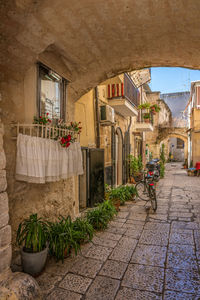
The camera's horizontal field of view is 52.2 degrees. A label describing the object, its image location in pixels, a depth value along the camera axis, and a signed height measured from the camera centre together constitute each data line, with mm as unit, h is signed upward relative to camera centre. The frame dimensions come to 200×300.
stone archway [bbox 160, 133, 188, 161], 21603 +1424
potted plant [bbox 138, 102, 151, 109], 11719 +2674
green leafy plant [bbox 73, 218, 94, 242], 3732 -1386
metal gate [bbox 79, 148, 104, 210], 5844 -845
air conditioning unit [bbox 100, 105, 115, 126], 6855 +1300
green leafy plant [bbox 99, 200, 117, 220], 4953 -1393
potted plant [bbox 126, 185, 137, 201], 7035 -1363
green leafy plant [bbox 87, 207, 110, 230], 4418 -1456
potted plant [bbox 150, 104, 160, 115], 12308 +2680
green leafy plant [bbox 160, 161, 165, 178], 13043 -1300
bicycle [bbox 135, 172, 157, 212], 5727 -1125
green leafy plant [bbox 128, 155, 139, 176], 10461 -693
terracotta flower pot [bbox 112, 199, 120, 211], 5798 -1471
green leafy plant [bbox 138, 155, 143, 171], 11041 -687
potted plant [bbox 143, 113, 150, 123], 12453 +2164
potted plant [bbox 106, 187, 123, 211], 5857 -1384
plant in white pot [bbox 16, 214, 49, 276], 2738 -1326
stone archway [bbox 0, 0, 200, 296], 2504 +1782
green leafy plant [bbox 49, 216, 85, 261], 3141 -1373
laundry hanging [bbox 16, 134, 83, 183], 2951 -100
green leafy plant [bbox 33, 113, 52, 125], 3186 +520
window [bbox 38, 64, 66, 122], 3584 +1149
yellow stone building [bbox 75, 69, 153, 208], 5895 +892
